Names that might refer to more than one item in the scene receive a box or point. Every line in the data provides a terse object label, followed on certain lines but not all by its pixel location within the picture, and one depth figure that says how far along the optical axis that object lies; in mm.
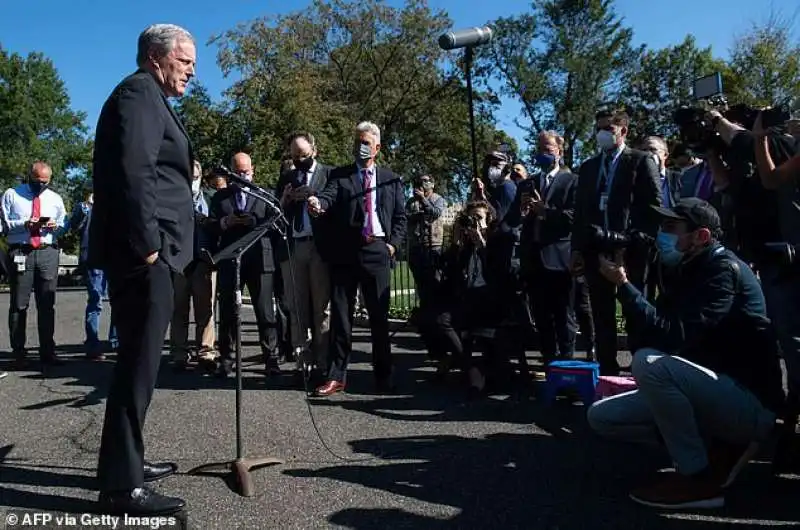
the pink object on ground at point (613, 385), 4656
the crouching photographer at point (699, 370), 3568
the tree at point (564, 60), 43344
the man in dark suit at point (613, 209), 5566
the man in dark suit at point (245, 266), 6992
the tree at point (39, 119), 52250
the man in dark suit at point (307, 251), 6551
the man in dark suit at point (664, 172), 7336
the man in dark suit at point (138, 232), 3439
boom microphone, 6115
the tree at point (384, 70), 32031
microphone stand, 3803
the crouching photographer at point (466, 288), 6402
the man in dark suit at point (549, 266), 6426
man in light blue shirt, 7590
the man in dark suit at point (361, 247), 6160
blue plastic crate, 5246
